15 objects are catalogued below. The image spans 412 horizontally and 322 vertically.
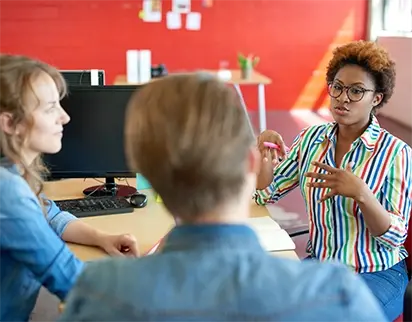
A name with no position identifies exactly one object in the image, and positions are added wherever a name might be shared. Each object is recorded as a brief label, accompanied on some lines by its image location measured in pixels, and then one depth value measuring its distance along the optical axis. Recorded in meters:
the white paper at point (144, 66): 5.22
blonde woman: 1.26
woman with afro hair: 1.79
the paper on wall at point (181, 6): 6.44
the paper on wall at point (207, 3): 6.50
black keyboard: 2.03
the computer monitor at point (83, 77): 2.42
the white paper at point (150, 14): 6.43
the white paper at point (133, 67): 5.20
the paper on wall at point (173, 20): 6.48
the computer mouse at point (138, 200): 2.09
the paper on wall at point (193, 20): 6.52
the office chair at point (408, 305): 1.62
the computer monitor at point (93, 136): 2.14
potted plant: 5.46
